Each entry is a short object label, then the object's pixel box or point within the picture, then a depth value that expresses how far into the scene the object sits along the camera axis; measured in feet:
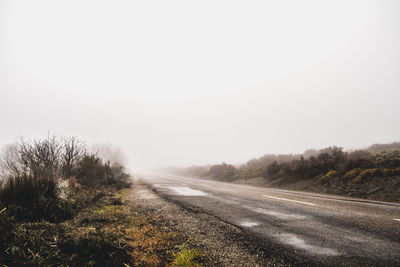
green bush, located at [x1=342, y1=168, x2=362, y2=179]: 35.70
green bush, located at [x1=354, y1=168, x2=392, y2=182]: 32.06
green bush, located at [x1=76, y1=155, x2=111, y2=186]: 31.22
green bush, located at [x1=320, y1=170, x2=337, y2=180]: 38.86
